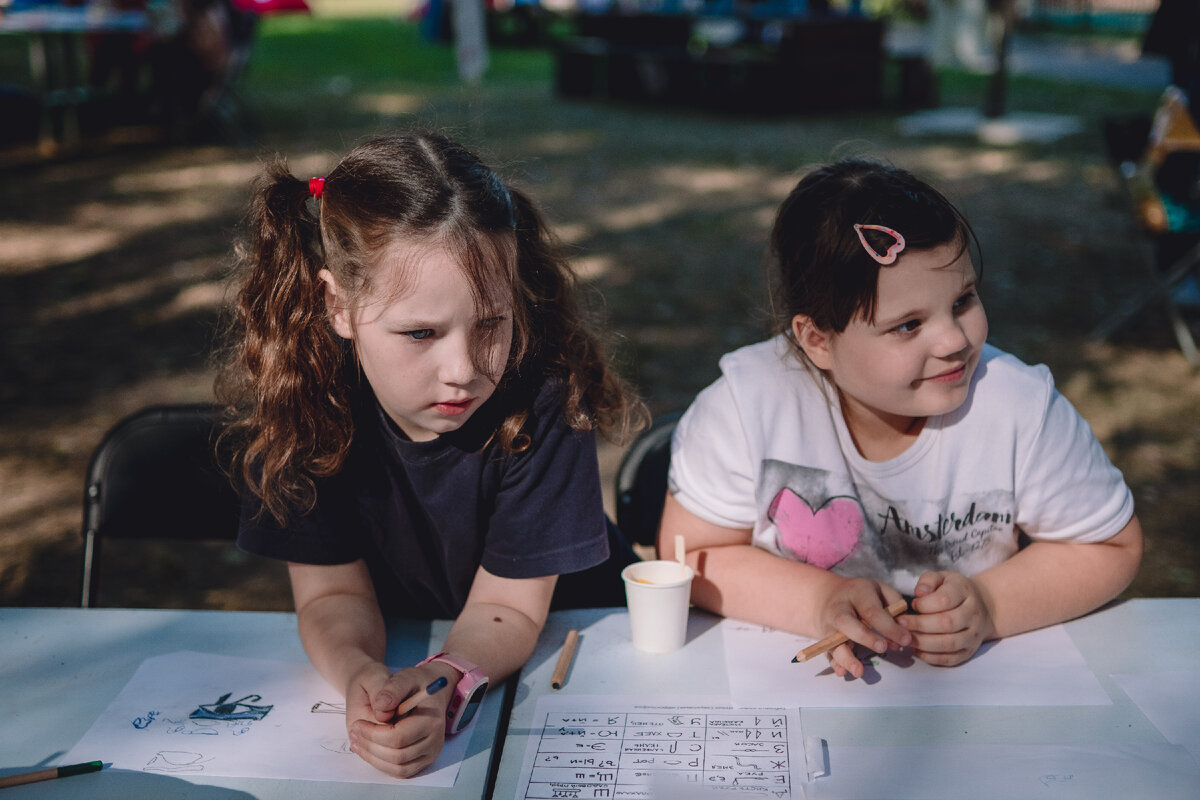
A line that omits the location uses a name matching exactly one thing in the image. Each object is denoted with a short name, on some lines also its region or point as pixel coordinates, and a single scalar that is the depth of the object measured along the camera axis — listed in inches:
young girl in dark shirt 55.3
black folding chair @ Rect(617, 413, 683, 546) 78.3
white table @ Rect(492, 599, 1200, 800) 49.5
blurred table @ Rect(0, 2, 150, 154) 307.6
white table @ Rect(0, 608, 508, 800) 47.5
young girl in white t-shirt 58.2
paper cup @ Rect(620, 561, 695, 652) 55.9
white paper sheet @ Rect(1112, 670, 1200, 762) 49.2
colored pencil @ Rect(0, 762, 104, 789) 47.1
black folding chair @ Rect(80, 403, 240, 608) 77.9
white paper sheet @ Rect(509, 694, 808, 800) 46.7
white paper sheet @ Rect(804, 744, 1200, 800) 45.6
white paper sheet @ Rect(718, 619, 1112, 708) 52.6
